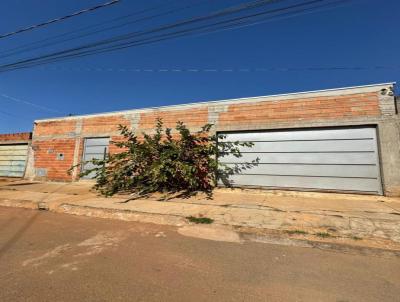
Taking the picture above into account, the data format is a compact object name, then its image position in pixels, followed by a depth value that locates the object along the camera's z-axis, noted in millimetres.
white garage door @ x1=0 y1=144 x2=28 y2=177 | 14250
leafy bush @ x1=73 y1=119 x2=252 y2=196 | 8758
